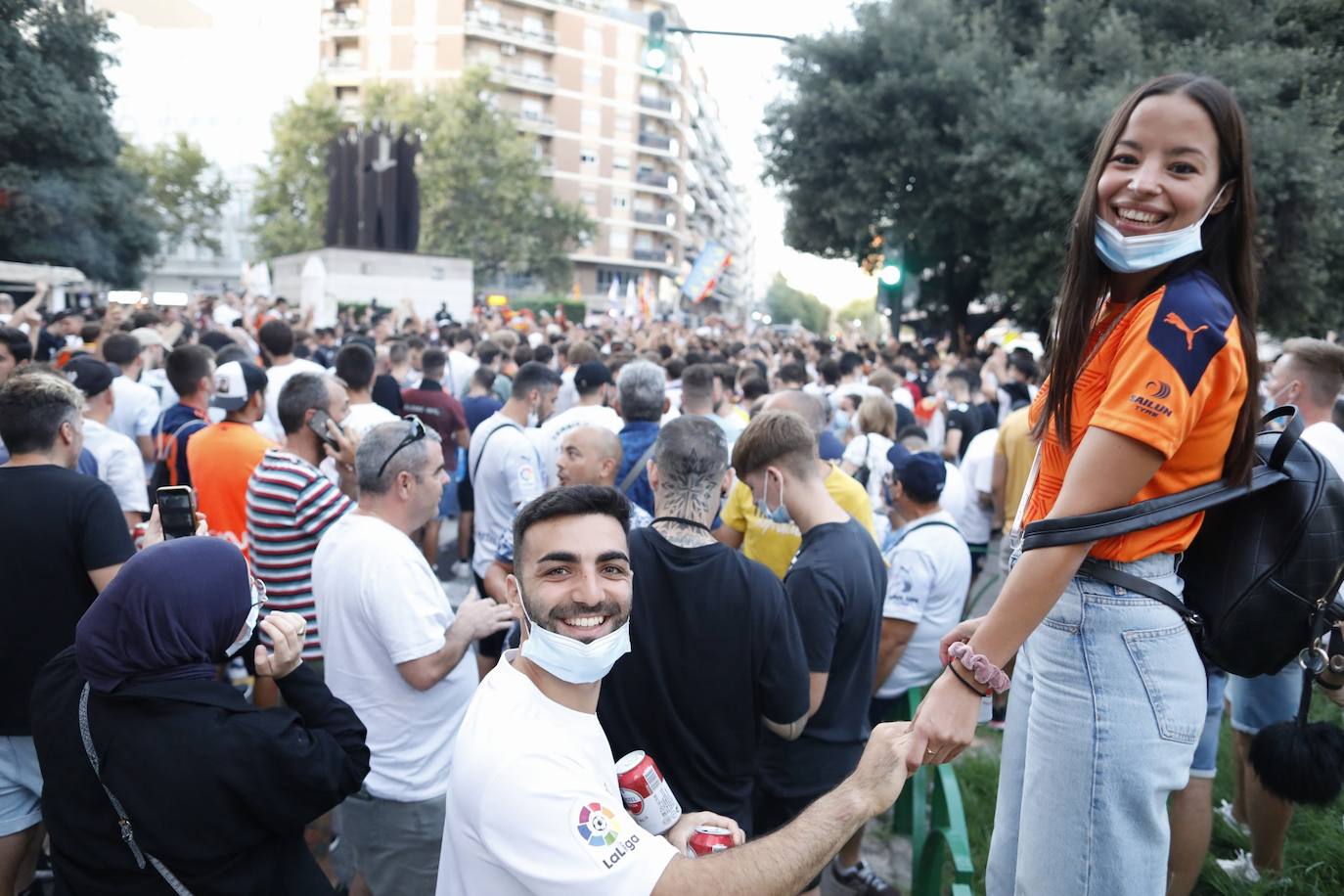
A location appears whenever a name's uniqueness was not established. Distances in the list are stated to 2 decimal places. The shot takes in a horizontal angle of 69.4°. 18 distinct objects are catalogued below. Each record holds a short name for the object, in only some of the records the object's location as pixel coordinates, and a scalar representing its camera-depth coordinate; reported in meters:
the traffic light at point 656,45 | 11.58
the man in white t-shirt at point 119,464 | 5.27
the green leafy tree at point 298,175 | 50.06
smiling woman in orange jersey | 1.85
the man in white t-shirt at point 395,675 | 3.36
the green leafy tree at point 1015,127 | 13.70
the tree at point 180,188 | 52.06
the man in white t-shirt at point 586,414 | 6.31
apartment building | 62.84
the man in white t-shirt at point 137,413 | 6.80
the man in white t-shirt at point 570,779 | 1.77
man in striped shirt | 4.38
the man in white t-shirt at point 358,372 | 6.84
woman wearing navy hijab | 2.29
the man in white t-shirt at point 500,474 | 6.04
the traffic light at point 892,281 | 14.71
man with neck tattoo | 3.06
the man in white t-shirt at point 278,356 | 7.42
